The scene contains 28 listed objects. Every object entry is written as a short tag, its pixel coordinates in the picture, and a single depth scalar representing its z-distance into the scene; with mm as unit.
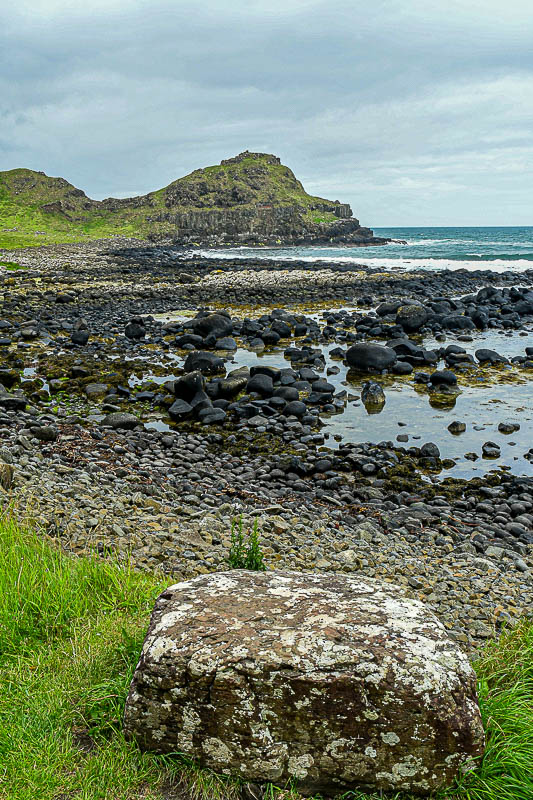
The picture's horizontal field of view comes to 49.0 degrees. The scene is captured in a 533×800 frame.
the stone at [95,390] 13842
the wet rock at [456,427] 12178
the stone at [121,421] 11646
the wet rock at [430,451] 10656
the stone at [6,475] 7646
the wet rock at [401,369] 17109
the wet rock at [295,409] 12672
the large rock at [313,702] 2842
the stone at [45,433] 10445
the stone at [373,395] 14109
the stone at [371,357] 17094
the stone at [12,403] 12328
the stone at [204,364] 16359
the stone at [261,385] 13953
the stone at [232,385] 13922
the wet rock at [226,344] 20016
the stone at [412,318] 23031
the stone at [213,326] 21453
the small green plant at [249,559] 5180
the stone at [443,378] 15531
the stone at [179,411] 12641
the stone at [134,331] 20797
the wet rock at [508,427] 12109
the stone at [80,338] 19531
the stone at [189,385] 13560
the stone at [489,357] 17953
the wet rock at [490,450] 10834
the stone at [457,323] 23734
